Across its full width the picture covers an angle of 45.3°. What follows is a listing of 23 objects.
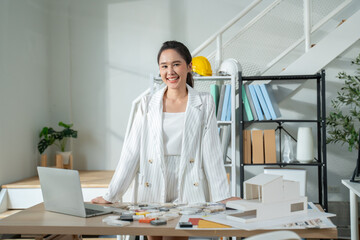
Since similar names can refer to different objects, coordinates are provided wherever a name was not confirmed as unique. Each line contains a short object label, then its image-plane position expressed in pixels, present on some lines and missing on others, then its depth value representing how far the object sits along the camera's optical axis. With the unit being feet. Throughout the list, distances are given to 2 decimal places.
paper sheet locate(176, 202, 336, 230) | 5.09
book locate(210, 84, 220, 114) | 14.37
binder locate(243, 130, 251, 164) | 13.99
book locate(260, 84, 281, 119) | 13.92
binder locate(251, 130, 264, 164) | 13.83
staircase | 14.55
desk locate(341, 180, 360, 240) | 10.12
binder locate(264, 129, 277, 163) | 13.80
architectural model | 5.36
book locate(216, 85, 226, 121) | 14.30
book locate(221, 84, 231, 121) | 14.29
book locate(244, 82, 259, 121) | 13.98
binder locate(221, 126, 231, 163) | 14.96
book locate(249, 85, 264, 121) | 13.94
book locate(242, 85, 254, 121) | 14.07
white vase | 13.70
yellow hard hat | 14.46
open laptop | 5.81
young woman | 7.20
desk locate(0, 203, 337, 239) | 5.06
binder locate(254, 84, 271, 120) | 13.97
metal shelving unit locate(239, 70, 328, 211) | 13.42
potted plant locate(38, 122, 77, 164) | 16.71
